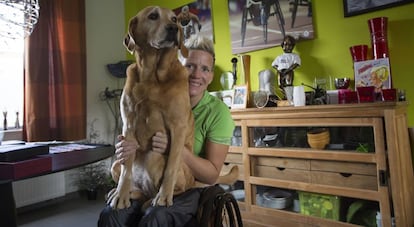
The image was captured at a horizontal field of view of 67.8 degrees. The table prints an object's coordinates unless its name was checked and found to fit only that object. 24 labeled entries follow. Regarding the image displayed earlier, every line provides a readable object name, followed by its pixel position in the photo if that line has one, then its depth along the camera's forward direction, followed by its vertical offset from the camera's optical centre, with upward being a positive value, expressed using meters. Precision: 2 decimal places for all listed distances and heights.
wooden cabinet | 1.66 -0.23
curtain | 2.70 +0.51
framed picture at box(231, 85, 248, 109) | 2.36 +0.21
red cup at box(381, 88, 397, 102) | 1.67 +0.13
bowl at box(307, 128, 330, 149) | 1.93 -0.11
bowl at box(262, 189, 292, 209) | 2.09 -0.53
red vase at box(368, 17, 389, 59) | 1.82 +0.48
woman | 0.93 -0.07
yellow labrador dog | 0.96 +0.05
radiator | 2.59 -0.52
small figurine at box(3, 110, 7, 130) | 2.67 +0.10
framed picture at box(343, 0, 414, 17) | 1.94 +0.74
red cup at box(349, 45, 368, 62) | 1.90 +0.41
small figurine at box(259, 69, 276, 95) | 2.39 +0.33
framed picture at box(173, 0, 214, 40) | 2.90 +1.00
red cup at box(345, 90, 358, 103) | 1.84 +0.14
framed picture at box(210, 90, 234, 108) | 2.45 +0.23
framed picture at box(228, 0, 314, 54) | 2.30 +0.80
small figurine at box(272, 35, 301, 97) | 2.19 +0.42
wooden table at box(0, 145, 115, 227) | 1.02 -0.12
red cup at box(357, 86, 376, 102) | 1.74 +0.14
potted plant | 3.02 -0.52
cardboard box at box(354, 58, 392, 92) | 1.79 +0.27
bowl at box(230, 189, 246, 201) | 2.29 -0.53
